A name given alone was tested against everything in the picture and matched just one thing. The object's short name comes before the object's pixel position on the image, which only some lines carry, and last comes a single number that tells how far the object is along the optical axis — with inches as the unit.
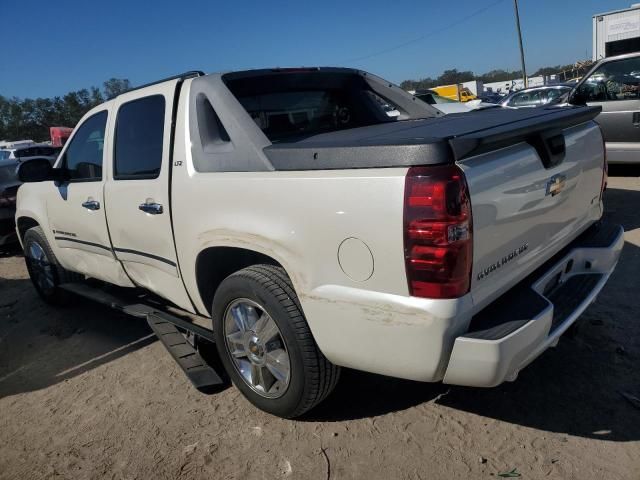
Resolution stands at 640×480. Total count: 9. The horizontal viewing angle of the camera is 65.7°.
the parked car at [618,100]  274.7
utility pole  1357.0
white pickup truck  76.8
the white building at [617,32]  633.6
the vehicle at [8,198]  307.4
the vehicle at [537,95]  455.8
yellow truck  1444.1
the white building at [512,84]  1761.6
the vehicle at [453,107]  405.1
